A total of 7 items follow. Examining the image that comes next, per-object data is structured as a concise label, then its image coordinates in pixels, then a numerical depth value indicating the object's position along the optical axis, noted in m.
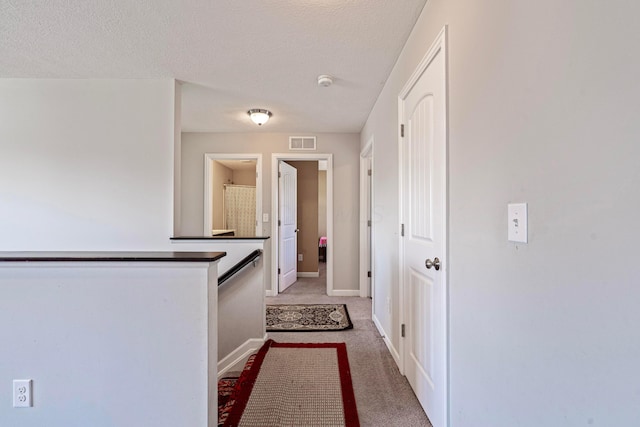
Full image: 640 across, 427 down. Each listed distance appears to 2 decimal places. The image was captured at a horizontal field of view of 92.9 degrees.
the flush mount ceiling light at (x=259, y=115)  3.46
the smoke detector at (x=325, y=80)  2.65
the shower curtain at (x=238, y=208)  6.74
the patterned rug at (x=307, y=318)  3.11
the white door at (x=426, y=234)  1.51
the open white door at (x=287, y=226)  4.50
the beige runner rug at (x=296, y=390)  1.72
